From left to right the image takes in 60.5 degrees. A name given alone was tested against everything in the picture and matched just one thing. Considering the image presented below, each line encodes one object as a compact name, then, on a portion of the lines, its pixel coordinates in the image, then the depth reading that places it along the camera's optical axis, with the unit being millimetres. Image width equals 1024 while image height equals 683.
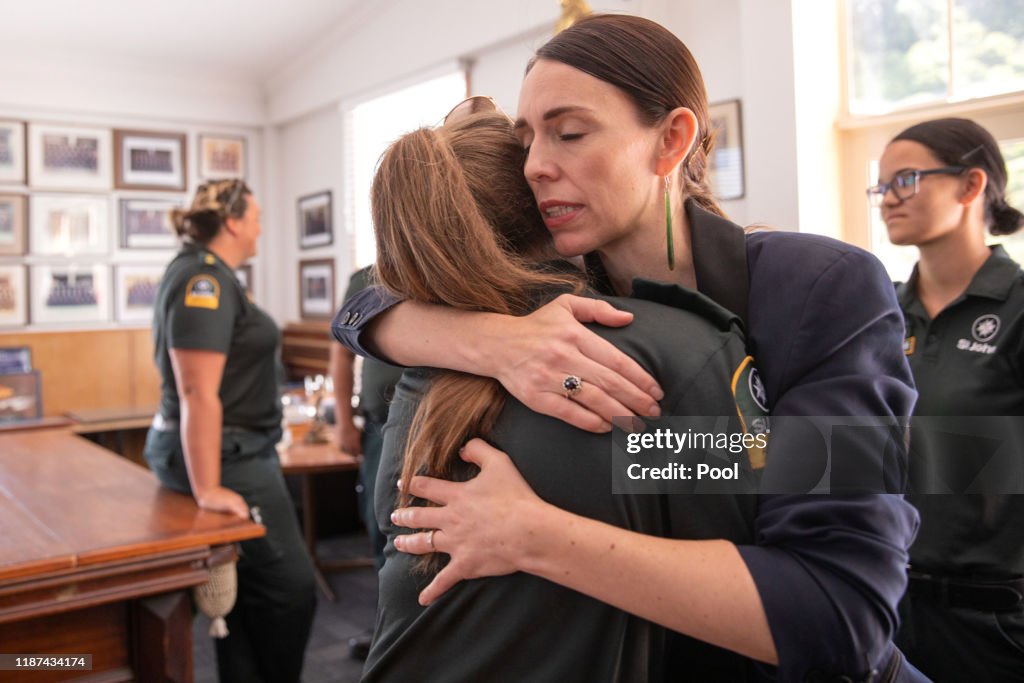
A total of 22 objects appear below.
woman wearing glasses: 1876
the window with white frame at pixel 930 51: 3303
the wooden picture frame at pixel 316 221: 7605
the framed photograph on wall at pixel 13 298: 7324
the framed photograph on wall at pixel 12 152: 7227
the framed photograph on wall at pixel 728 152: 3959
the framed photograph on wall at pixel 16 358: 6863
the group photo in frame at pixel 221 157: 8219
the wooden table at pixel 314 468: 4227
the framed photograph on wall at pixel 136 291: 7824
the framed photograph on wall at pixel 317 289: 7646
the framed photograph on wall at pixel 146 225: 7836
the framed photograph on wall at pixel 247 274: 8414
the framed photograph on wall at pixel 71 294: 7484
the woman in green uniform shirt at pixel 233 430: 2699
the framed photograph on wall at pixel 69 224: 7441
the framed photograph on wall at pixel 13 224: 7285
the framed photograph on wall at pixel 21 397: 3959
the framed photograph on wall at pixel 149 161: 7793
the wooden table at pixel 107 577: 1951
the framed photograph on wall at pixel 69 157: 7383
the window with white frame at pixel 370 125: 6453
